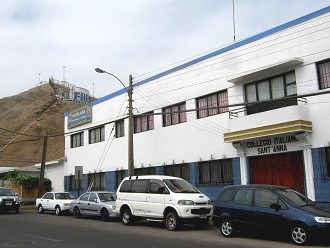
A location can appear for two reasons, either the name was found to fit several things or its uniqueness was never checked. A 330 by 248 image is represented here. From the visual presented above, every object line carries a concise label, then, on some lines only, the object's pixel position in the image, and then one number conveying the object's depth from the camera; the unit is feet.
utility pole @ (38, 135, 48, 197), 108.80
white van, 49.03
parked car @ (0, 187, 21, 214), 81.05
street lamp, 70.15
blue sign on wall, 107.09
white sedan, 77.71
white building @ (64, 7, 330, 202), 57.93
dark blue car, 36.27
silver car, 63.67
